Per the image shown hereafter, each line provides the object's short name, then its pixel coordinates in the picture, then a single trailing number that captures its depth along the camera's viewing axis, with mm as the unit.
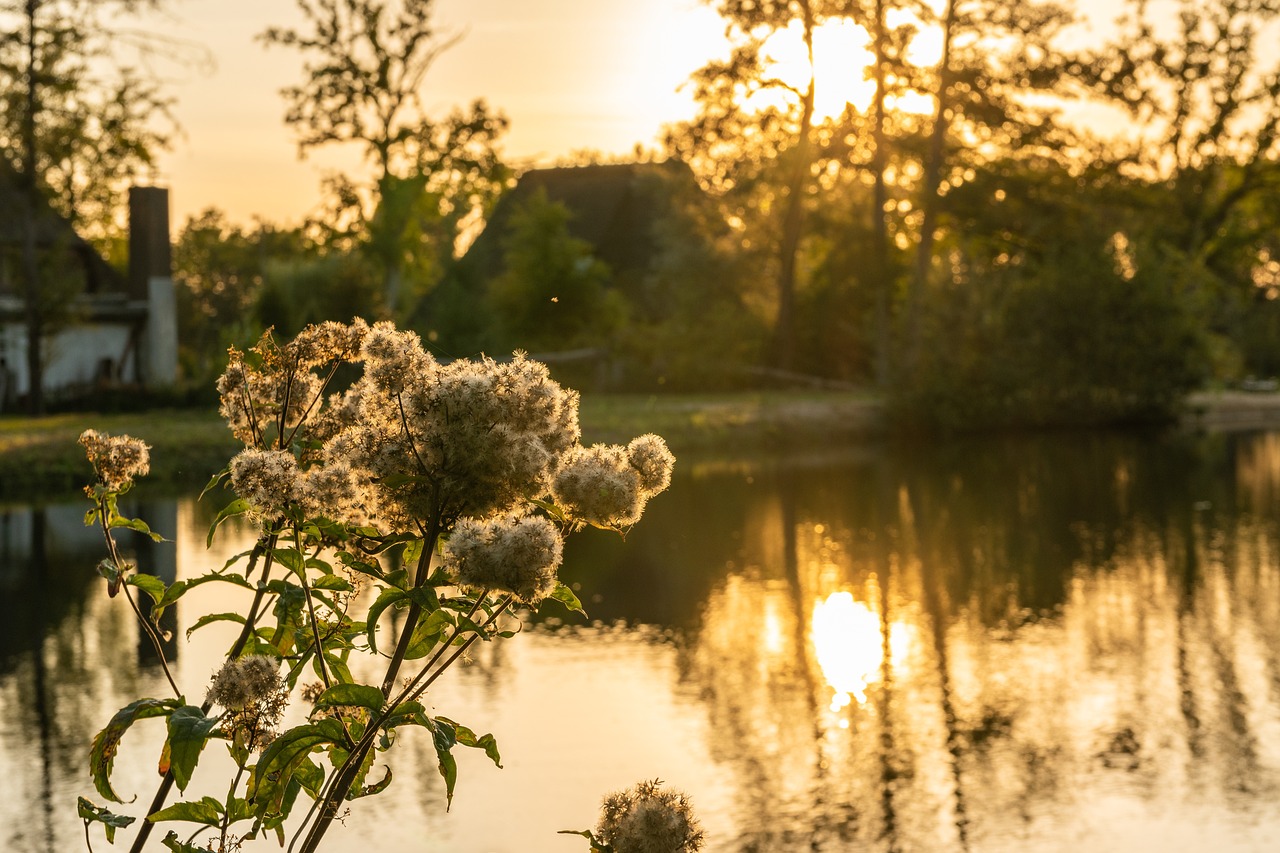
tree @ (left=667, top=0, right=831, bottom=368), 45906
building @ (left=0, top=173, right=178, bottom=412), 41469
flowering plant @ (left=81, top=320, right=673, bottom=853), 3221
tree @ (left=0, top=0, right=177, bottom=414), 36906
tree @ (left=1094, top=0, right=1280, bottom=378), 54688
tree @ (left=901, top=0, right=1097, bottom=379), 44469
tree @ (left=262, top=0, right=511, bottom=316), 50750
